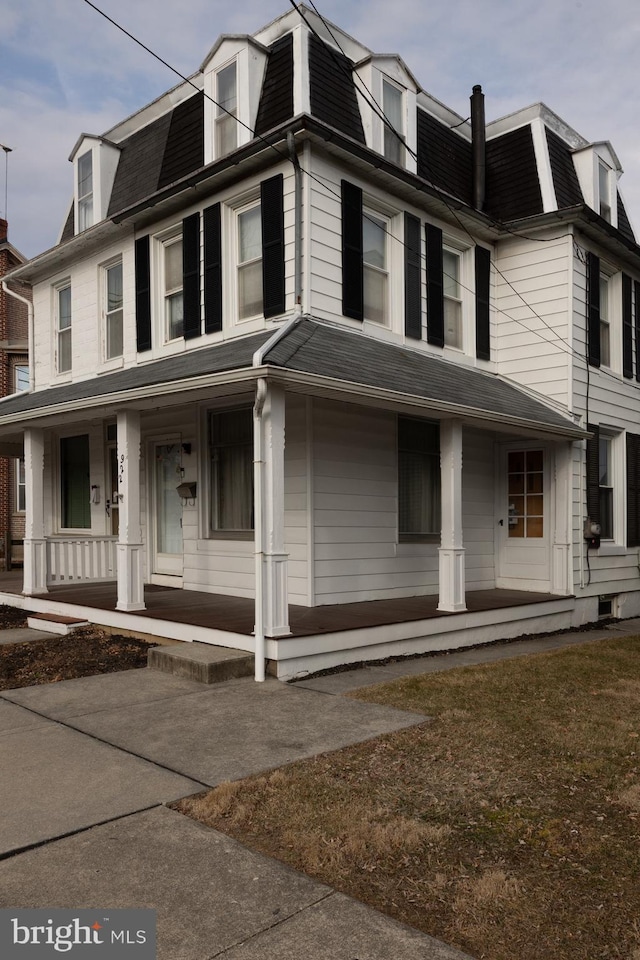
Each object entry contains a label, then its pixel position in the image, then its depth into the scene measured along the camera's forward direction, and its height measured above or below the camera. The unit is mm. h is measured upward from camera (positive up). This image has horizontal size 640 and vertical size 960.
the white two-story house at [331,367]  7875 +1505
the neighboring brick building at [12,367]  20297 +3634
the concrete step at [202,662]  6234 -1471
